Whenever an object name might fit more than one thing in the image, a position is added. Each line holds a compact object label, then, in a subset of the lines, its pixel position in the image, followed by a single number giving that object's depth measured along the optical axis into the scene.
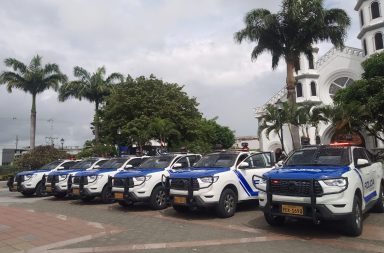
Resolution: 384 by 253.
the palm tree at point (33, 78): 33.81
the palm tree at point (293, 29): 21.42
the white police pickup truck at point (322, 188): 7.33
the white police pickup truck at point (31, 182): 17.31
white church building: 35.81
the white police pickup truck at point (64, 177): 15.82
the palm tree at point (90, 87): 35.31
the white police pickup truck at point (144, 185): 11.71
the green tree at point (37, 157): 27.03
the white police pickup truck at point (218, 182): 9.94
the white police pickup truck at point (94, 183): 13.81
